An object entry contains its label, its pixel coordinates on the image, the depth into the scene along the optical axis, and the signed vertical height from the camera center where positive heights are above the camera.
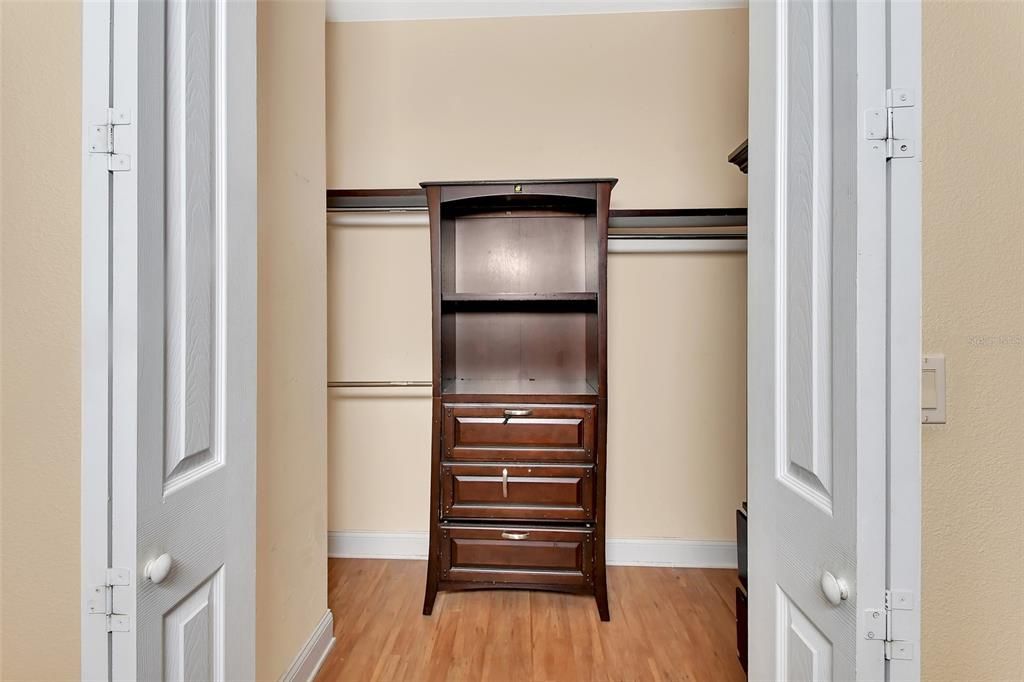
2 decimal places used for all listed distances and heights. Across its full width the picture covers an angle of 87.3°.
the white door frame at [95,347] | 0.65 -0.01
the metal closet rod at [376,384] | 2.49 -0.20
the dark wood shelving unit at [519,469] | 2.15 -0.52
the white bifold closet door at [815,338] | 0.66 +0.01
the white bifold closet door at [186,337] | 0.67 +0.00
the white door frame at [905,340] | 0.65 +0.00
